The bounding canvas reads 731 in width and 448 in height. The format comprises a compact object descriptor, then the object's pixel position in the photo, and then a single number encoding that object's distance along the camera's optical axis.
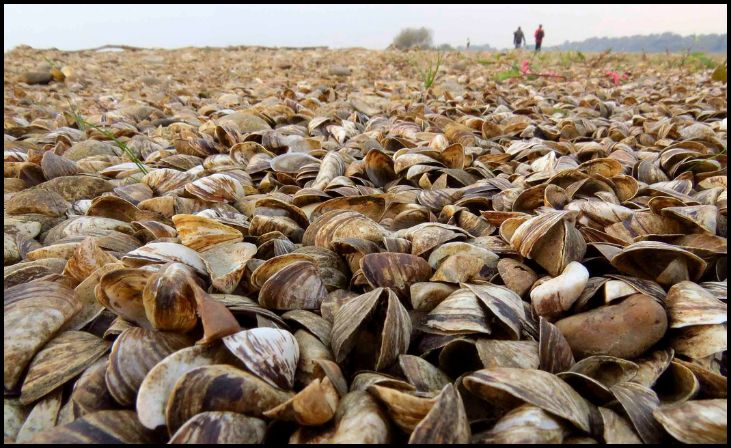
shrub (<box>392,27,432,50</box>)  21.11
